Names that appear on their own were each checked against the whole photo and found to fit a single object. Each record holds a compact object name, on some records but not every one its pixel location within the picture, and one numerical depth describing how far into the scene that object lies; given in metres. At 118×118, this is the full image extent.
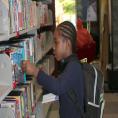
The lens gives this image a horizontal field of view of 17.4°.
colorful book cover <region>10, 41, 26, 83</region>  2.32
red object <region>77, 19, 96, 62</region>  6.87
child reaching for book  2.31
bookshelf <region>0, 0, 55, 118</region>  2.17
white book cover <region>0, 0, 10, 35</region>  2.15
